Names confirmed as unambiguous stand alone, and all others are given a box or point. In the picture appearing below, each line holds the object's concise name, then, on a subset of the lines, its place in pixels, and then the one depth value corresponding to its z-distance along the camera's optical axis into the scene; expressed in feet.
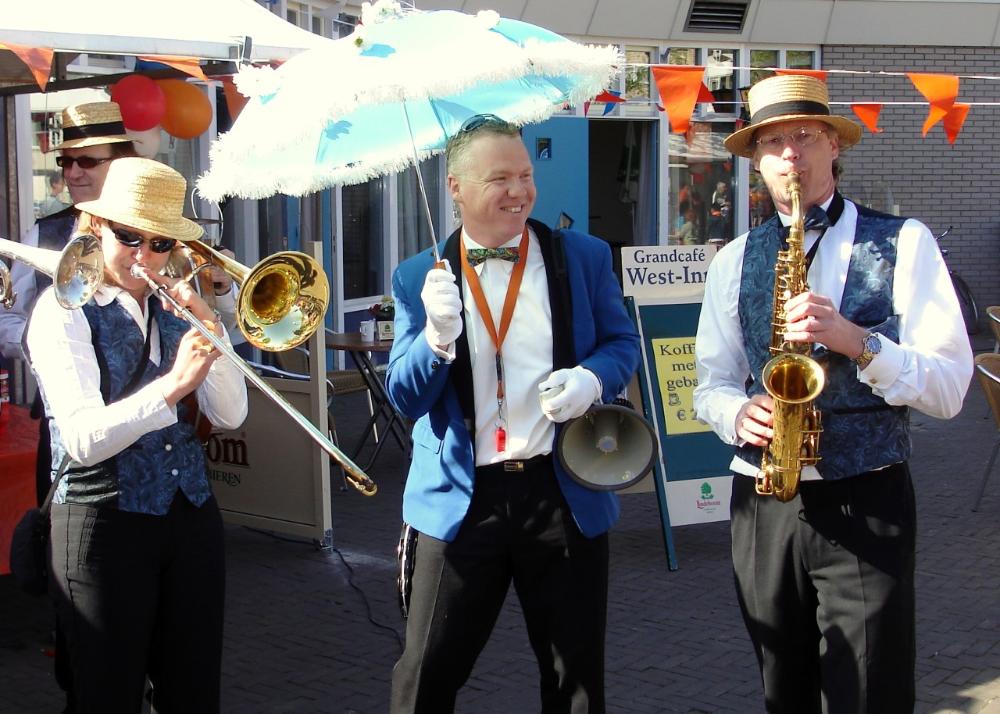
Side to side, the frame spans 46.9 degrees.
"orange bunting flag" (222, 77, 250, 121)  19.18
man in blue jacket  9.84
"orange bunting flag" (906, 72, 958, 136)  22.45
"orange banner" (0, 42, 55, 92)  13.00
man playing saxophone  9.38
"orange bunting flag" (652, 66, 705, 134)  21.91
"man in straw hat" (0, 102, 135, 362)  15.66
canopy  13.98
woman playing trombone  9.49
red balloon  16.82
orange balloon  19.06
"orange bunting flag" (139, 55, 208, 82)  14.93
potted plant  27.09
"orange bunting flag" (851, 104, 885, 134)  24.09
